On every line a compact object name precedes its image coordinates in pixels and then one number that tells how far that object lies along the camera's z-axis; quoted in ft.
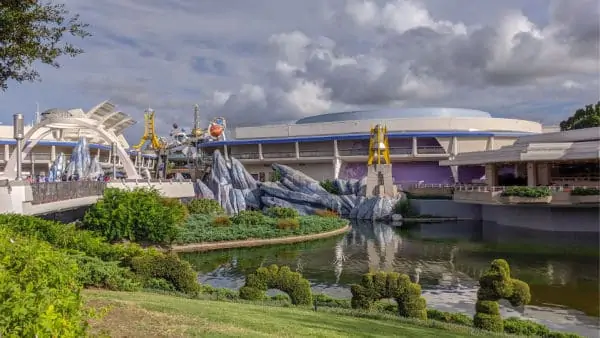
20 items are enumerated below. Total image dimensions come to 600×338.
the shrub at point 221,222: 96.84
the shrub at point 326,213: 126.31
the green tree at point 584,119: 171.51
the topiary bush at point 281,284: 40.78
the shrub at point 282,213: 109.29
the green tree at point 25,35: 37.37
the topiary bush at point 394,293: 38.09
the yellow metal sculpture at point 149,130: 195.52
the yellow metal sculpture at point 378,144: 152.15
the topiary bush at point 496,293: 36.58
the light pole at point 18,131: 66.87
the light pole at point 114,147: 119.19
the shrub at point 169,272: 40.78
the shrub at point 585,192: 98.57
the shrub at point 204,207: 111.75
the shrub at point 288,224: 98.32
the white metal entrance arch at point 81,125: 101.14
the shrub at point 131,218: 76.79
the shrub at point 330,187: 154.20
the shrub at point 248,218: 100.27
